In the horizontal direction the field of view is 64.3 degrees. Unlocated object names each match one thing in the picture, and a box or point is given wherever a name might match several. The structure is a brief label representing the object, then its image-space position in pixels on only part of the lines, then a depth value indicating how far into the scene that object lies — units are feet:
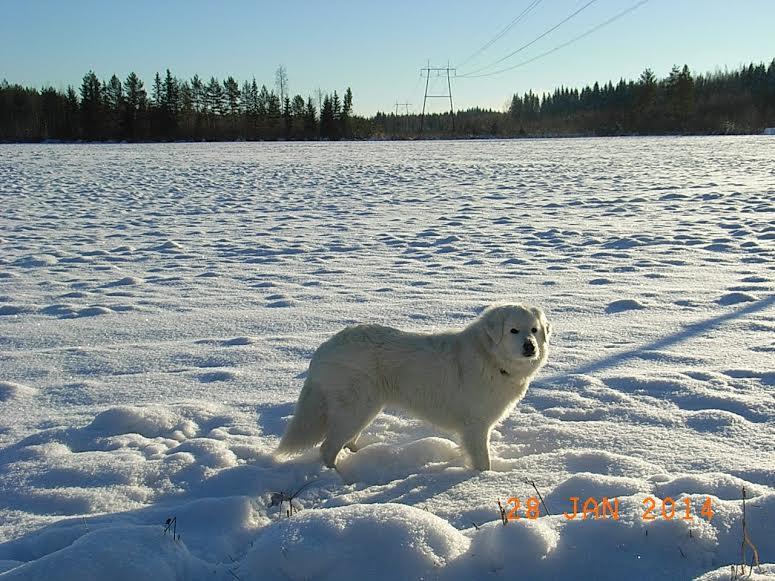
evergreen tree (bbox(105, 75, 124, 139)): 232.73
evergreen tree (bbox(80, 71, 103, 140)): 231.89
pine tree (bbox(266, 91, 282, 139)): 246.47
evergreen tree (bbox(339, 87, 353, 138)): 232.73
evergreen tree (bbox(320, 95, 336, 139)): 230.85
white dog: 12.38
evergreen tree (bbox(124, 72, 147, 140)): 232.32
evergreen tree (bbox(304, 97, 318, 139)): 230.81
